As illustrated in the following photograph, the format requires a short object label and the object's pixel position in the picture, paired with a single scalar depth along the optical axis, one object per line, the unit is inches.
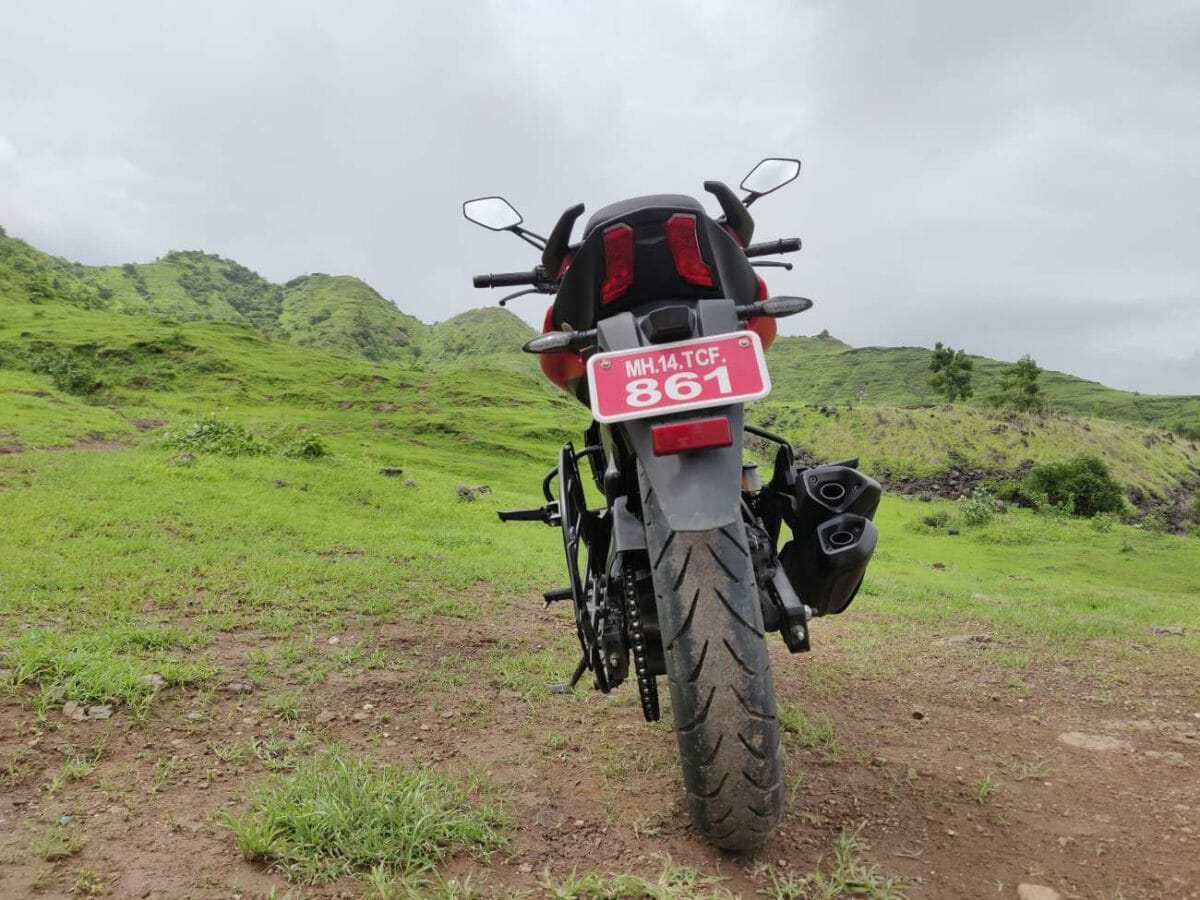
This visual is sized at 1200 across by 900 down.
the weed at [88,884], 69.9
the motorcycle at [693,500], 73.7
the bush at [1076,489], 1149.1
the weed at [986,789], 95.2
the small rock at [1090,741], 116.9
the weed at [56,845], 74.7
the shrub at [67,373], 1325.0
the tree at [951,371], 2468.0
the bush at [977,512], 824.9
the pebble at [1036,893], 73.6
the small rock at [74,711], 109.5
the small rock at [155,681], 121.7
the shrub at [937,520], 819.5
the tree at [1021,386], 2289.6
